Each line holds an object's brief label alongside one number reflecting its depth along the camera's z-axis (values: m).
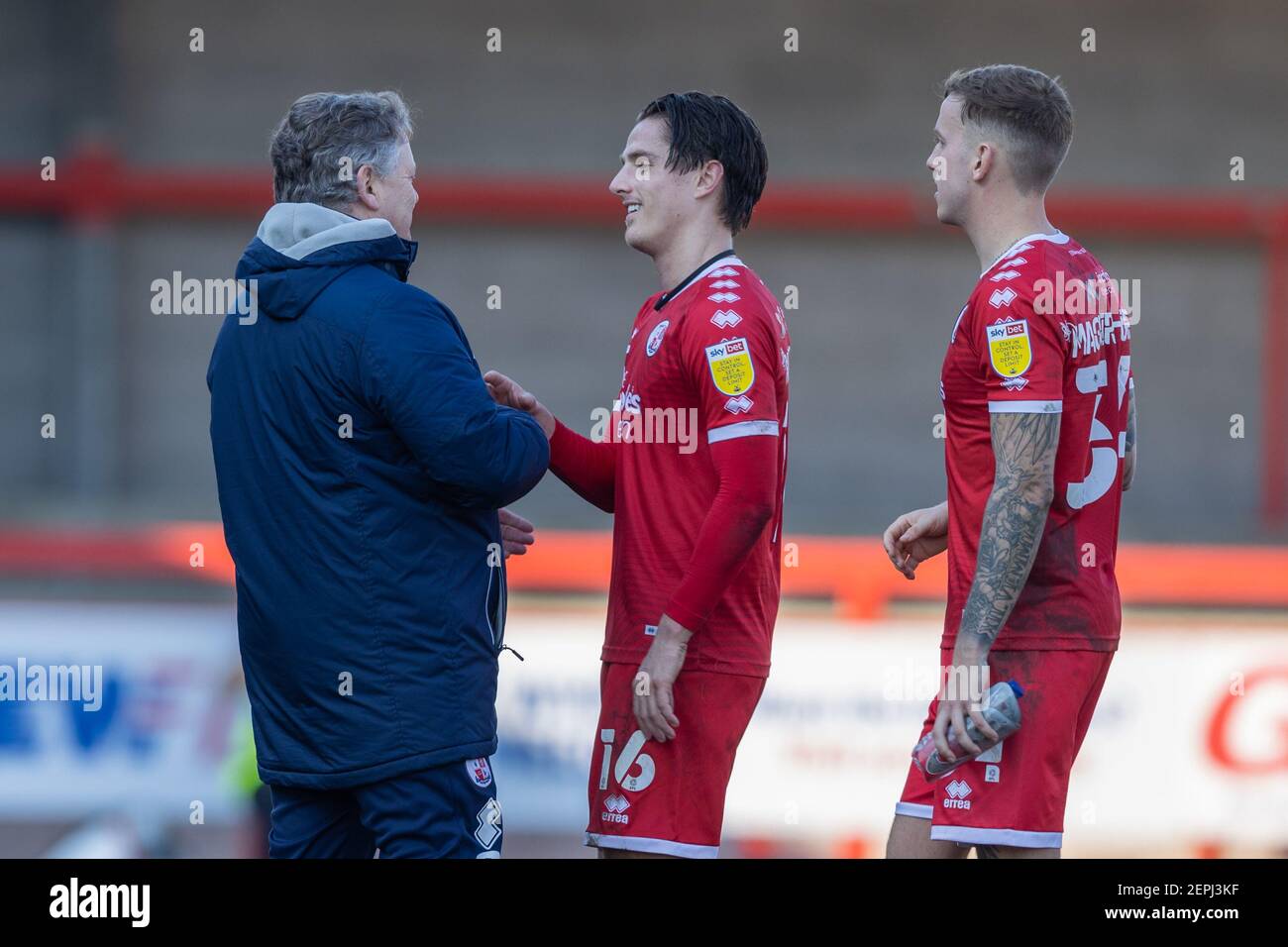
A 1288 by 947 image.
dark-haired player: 5.20
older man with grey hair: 4.69
